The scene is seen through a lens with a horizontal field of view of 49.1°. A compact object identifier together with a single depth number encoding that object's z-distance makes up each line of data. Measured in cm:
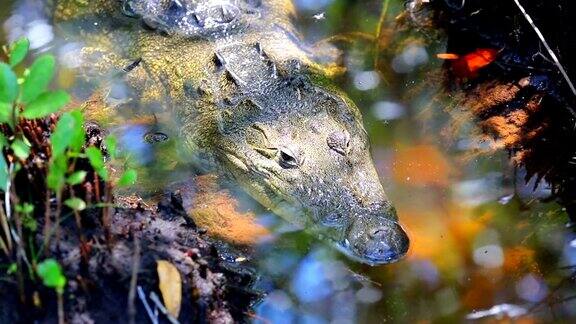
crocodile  425
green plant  251
